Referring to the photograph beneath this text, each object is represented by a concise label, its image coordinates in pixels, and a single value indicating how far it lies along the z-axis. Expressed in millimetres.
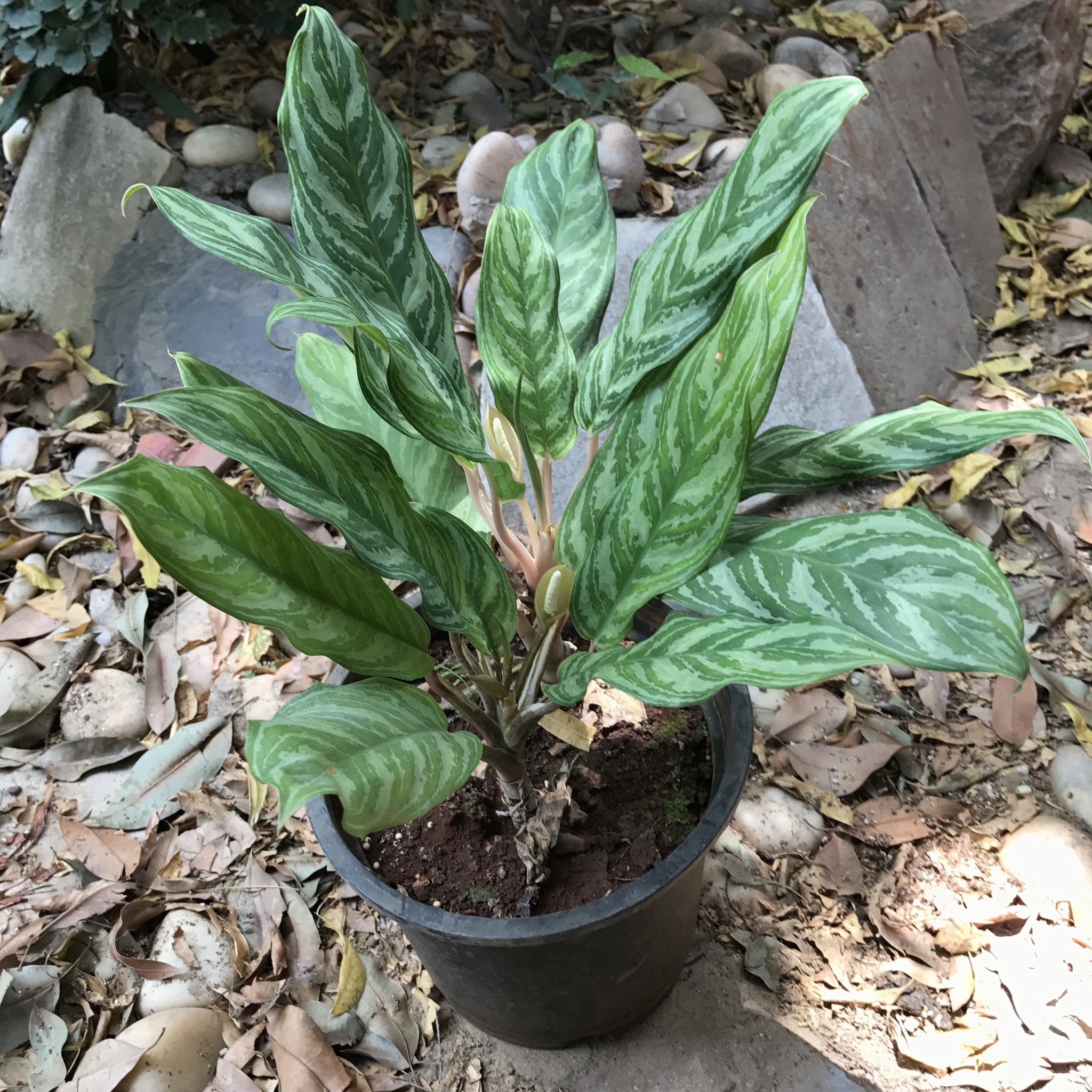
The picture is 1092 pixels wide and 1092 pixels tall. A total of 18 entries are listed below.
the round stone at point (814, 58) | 1888
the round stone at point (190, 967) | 1008
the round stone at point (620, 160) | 1640
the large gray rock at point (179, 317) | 1709
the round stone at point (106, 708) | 1268
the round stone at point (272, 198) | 1781
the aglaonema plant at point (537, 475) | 508
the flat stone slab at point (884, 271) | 1636
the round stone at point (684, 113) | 1823
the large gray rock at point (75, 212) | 1847
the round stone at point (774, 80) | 1812
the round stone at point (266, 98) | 1939
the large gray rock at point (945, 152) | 1863
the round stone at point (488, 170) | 1575
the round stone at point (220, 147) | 1854
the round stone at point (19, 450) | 1609
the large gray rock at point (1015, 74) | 1997
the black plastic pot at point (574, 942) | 692
